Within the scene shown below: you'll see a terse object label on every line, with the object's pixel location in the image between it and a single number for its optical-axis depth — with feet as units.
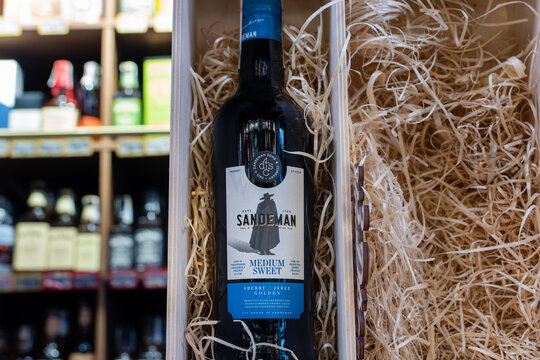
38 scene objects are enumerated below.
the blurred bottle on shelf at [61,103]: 5.54
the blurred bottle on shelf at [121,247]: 5.29
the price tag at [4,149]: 5.43
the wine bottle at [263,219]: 2.33
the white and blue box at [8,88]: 5.59
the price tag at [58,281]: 5.19
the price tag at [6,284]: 5.17
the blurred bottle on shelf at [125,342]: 5.48
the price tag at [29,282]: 5.18
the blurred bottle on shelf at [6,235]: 5.32
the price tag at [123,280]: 5.21
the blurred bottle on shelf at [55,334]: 5.48
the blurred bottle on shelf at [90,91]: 5.79
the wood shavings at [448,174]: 2.46
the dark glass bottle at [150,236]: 5.37
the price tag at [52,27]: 5.54
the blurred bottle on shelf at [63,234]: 5.32
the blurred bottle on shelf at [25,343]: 5.50
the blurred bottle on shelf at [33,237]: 5.32
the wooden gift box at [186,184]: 2.26
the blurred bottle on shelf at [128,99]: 5.52
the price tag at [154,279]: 5.23
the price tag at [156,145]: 5.39
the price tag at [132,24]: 5.62
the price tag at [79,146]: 5.39
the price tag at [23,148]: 5.41
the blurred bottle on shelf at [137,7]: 5.73
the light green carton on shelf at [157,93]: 5.63
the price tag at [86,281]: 5.19
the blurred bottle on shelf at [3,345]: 5.45
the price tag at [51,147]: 5.40
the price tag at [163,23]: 5.59
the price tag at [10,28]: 5.59
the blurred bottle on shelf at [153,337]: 5.52
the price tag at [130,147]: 5.41
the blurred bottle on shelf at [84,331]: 5.48
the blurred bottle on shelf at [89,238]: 5.30
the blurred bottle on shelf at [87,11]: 5.68
